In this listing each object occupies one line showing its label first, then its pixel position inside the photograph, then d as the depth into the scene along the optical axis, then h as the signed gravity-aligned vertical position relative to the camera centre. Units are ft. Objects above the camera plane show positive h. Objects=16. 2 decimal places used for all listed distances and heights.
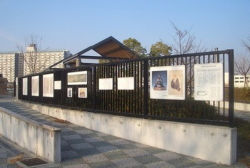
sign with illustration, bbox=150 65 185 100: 23.73 +0.17
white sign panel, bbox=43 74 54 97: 45.03 -0.13
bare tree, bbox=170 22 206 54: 44.72 +5.80
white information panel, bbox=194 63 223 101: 20.89 +0.21
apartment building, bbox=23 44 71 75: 98.78 +10.34
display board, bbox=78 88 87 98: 36.63 -1.15
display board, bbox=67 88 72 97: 40.09 -1.16
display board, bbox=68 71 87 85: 36.65 +0.90
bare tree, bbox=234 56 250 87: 82.35 +4.28
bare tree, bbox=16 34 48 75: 98.84 +10.97
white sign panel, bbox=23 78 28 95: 57.98 -0.36
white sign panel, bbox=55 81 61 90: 42.80 -0.12
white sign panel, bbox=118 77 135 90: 29.07 +0.11
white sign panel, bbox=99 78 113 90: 32.16 +0.01
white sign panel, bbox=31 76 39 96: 51.56 -0.14
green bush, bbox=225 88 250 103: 66.33 -2.85
